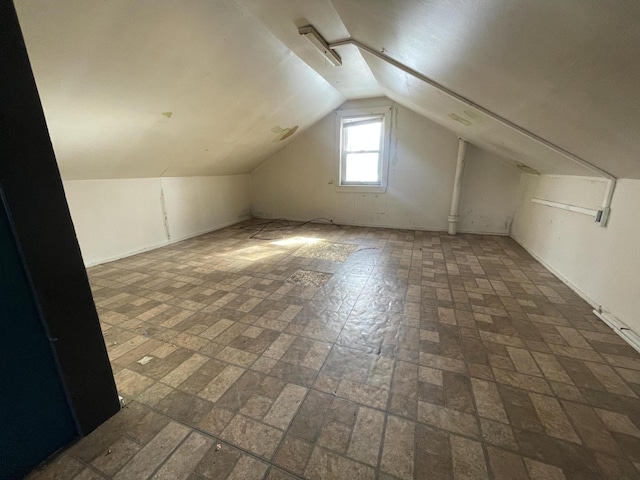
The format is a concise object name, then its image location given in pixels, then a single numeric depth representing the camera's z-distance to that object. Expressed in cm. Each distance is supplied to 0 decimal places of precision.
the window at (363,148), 473
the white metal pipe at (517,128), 209
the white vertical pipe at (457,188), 417
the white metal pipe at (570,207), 231
